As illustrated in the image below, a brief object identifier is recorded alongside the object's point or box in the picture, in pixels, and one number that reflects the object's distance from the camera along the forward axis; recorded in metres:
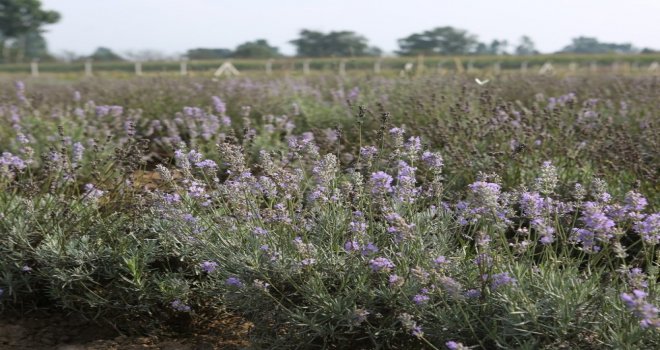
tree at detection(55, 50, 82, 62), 48.88
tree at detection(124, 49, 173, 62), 42.17
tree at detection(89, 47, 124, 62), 60.72
